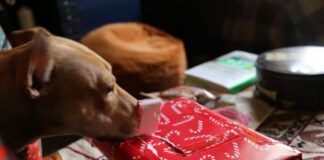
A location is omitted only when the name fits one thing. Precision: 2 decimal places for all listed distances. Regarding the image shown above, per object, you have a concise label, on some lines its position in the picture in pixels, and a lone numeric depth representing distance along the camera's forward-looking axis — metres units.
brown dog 0.88
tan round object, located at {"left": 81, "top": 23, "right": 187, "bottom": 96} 1.96
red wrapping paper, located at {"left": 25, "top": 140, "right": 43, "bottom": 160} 0.99
